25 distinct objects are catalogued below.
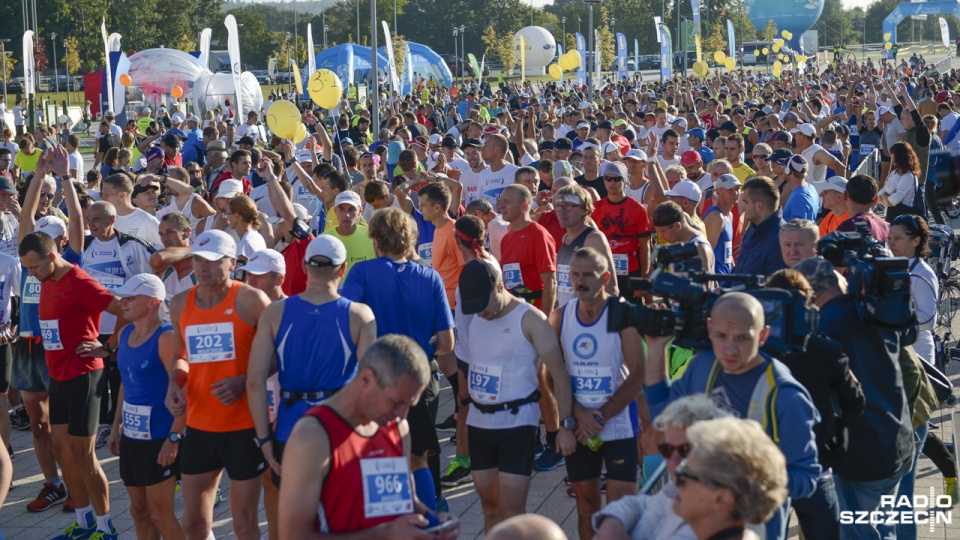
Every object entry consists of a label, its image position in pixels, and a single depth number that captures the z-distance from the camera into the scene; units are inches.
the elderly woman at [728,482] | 112.6
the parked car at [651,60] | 3806.8
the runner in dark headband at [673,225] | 278.1
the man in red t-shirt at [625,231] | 331.3
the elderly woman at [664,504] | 126.0
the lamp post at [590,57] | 839.5
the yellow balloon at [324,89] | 610.5
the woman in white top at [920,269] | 243.3
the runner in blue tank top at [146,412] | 219.0
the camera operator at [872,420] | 184.4
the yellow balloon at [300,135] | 559.5
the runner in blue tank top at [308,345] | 196.9
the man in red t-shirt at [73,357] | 249.9
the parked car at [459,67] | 3270.2
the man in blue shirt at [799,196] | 346.0
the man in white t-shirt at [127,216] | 338.6
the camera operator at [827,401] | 167.8
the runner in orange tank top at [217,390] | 207.0
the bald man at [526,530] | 106.2
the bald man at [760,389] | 148.6
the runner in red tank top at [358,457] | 131.6
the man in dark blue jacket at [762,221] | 288.5
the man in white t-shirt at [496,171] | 423.2
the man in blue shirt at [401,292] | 233.9
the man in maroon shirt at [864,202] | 291.7
